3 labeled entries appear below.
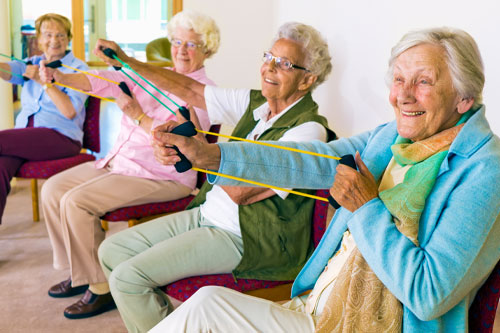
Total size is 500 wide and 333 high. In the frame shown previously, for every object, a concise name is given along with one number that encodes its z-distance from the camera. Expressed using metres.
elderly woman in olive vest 1.75
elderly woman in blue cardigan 1.11
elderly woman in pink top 2.38
